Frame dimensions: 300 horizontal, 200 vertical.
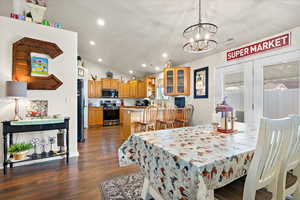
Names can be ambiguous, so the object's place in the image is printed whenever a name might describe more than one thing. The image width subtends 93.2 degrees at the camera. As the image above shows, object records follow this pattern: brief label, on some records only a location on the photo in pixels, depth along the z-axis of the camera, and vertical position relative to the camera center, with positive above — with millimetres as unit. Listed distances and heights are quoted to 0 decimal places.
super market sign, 2652 +1129
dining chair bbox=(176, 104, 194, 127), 4462 -510
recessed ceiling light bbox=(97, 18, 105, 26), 3427 +1939
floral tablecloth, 877 -433
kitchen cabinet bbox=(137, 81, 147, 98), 7175 +577
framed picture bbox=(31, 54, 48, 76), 2590 +658
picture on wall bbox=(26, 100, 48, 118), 2615 -164
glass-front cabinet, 4758 +677
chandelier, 2023 +873
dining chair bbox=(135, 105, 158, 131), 3831 -500
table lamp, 2183 +173
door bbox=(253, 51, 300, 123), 2609 +297
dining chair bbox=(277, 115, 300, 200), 1049 -505
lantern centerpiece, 1670 -203
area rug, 1699 -1146
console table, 2217 -458
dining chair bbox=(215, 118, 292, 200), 862 -440
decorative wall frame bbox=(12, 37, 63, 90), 2494 +705
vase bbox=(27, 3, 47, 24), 2668 +1683
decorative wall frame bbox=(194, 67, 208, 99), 4242 +541
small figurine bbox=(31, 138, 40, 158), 2567 -765
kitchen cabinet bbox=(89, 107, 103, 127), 6402 -724
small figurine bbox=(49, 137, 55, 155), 2607 -804
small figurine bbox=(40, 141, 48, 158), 2511 -906
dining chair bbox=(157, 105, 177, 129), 4156 -505
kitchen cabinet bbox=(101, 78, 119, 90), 6738 +826
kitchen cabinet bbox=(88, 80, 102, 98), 6485 +528
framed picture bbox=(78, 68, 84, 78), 4663 +930
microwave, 6742 +348
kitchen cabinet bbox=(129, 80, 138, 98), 7324 +586
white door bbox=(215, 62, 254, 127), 3225 +315
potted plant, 2254 -808
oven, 6648 -741
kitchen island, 3771 -500
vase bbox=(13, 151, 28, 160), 2260 -888
